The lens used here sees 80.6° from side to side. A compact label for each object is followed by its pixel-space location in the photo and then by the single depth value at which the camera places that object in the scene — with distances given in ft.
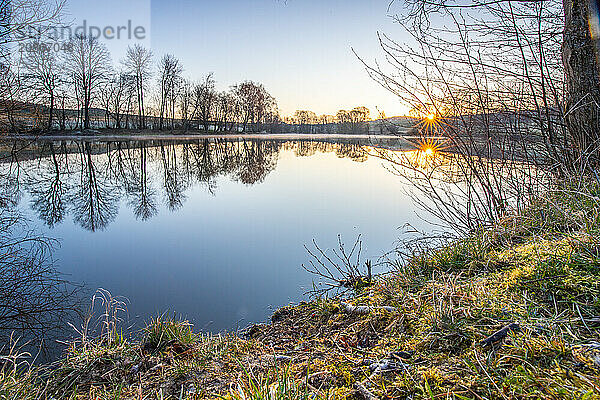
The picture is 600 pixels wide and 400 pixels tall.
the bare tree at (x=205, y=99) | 187.62
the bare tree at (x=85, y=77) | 136.67
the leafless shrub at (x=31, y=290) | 11.29
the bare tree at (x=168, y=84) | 165.78
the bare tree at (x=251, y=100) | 219.20
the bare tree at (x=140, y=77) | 158.10
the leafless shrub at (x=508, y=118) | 12.55
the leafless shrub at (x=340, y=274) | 13.73
